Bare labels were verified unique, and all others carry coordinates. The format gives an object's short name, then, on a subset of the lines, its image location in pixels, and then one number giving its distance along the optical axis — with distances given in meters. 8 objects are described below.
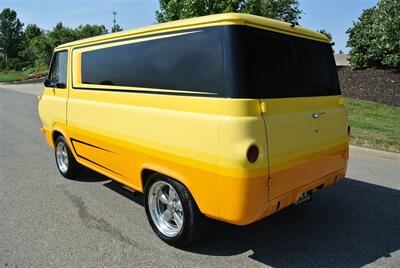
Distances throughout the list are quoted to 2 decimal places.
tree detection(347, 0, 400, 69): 15.57
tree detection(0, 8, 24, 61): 78.50
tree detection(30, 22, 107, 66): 46.71
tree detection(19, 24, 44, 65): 72.95
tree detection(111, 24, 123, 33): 56.47
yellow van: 3.23
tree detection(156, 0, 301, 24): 17.75
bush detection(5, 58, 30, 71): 68.50
